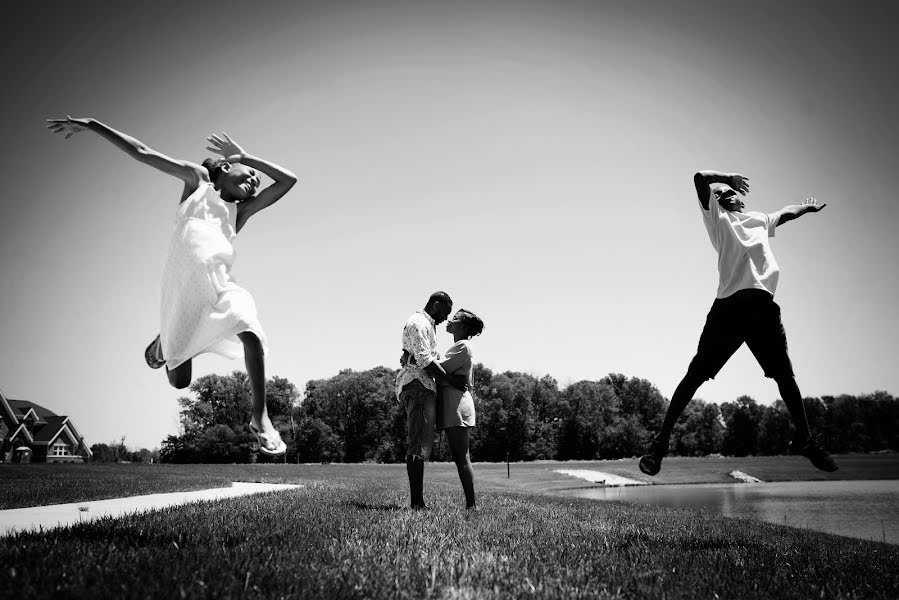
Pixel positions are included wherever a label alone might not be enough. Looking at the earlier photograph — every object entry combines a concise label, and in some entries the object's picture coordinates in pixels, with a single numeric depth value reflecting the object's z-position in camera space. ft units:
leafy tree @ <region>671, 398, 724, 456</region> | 298.76
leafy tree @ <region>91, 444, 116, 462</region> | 279.98
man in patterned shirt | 20.84
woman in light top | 21.53
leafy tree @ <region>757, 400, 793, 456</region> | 306.35
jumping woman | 12.01
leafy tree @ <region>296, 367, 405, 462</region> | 262.26
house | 187.01
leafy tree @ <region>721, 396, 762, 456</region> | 316.11
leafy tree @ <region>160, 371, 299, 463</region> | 219.82
